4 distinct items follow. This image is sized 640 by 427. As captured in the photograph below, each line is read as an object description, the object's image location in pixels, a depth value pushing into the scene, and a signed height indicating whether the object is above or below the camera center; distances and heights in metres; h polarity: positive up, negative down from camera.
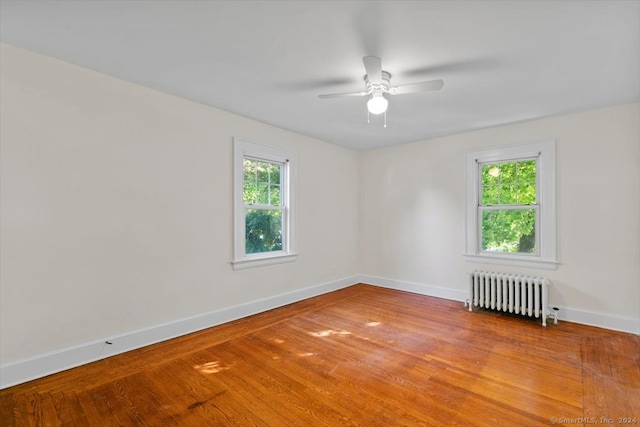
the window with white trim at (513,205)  3.72 +0.14
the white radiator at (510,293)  3.54 -0.99
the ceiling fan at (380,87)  2.24 +1.06
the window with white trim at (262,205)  3.71 +0.14
